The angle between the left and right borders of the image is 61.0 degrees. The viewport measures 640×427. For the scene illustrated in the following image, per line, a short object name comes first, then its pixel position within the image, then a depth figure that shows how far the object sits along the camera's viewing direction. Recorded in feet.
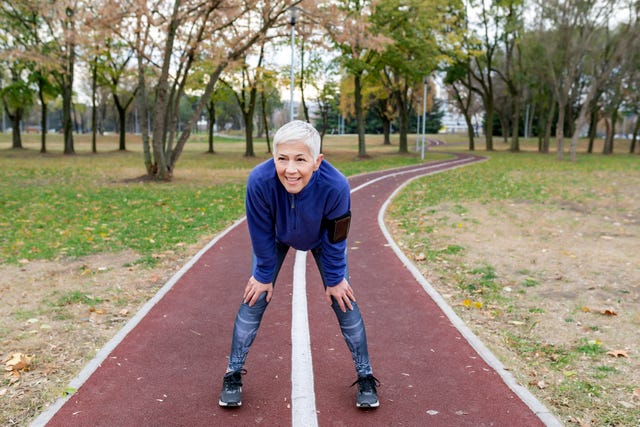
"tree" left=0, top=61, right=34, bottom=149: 122.31
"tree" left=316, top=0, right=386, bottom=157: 62.44
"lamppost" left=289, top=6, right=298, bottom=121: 62.53
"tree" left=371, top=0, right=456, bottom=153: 101.86
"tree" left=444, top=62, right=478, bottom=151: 148.46
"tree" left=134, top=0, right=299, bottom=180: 58.08
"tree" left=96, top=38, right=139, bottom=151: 121.80
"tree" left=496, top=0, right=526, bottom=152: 133.28
